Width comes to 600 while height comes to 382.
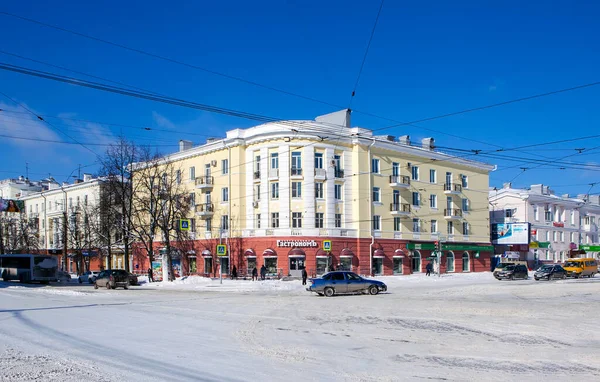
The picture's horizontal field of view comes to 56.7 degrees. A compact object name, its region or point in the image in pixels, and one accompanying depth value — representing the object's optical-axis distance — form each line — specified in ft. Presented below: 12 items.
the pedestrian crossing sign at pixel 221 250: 145.28
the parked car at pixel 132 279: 142.81
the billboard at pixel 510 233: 216.33
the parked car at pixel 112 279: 132.98
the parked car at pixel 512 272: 158.71
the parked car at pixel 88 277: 174.13
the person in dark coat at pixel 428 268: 175.07
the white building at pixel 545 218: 232.73
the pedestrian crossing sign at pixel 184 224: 142.41
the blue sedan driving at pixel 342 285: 98.37
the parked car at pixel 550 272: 152.66
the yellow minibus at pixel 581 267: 164.35
